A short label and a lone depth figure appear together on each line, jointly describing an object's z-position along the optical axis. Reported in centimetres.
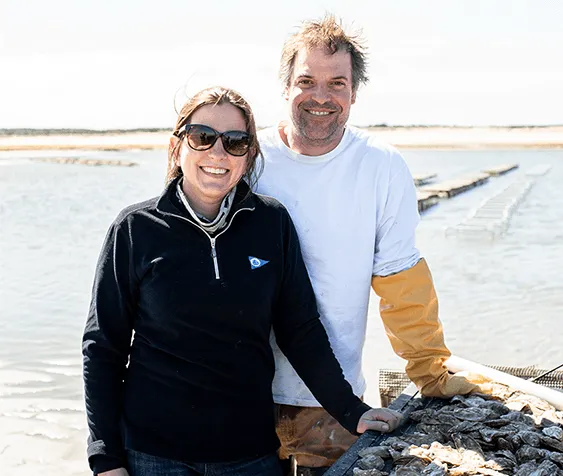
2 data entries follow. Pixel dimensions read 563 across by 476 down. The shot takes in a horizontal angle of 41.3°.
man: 237
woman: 197
